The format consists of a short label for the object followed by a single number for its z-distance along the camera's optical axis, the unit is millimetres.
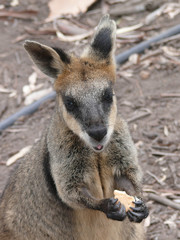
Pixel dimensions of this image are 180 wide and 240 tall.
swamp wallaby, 8977
